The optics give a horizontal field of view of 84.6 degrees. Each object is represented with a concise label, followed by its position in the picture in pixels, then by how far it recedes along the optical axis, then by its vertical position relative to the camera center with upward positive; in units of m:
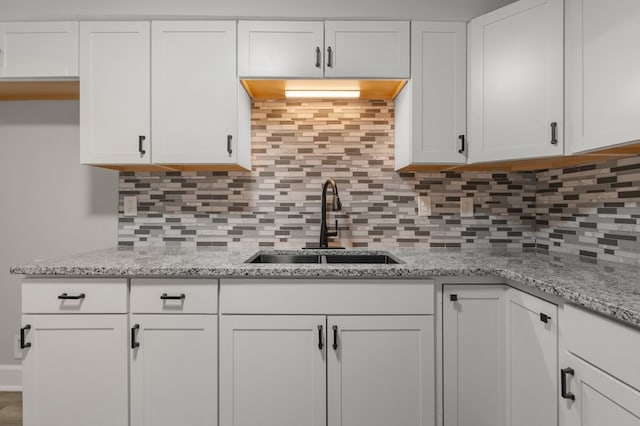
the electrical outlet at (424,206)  2.24 +0.03
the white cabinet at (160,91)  1.89 +0.64
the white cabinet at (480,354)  1.53 -0.63
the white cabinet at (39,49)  1.90 +0.87
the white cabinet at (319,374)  1.53 -0.72
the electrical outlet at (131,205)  2.24 +0.03
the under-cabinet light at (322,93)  2.10 +0.71
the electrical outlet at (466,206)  2.23 +0.03
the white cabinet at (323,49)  1.89 +0.87
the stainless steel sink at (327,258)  2.10 -0.29
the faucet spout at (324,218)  2.10 -0.04
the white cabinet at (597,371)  0.91 -0.46
